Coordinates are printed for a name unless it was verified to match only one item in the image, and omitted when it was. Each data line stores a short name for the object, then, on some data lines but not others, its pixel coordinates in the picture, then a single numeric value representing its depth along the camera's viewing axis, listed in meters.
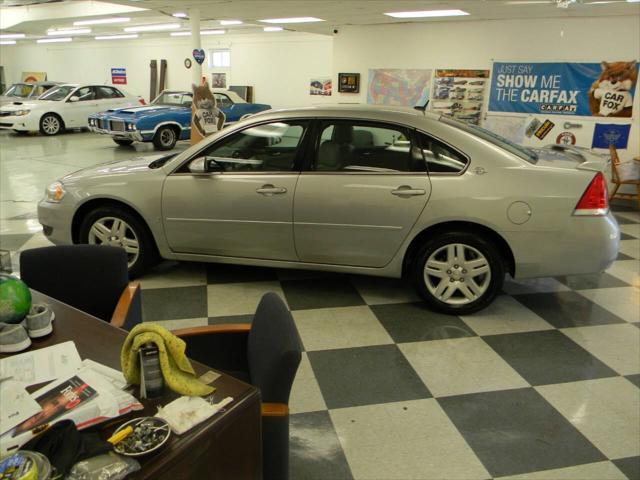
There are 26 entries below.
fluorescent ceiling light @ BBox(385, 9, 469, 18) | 7.46
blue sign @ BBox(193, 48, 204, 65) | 8.84
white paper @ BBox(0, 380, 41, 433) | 1.33
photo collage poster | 8.35
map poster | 8.88
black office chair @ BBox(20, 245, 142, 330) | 2.39
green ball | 1.70
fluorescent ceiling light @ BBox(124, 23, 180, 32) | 13.26
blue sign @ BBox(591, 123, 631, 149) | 7.38
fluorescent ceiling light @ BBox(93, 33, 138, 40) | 17.14
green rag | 1.45
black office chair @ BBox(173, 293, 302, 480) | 1.64
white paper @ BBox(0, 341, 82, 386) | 1.54
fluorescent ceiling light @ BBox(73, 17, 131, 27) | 11.43
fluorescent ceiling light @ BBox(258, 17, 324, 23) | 9.44
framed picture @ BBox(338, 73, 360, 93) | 9.52
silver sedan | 3.33
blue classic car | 10.36
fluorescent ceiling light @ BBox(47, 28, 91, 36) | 15.09
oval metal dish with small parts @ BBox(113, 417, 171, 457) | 1.23
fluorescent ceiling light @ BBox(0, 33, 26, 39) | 17.34
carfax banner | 7.31
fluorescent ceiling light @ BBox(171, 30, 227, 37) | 14.97
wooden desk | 1.25
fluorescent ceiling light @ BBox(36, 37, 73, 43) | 18.67
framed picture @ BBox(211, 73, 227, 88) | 17.45
